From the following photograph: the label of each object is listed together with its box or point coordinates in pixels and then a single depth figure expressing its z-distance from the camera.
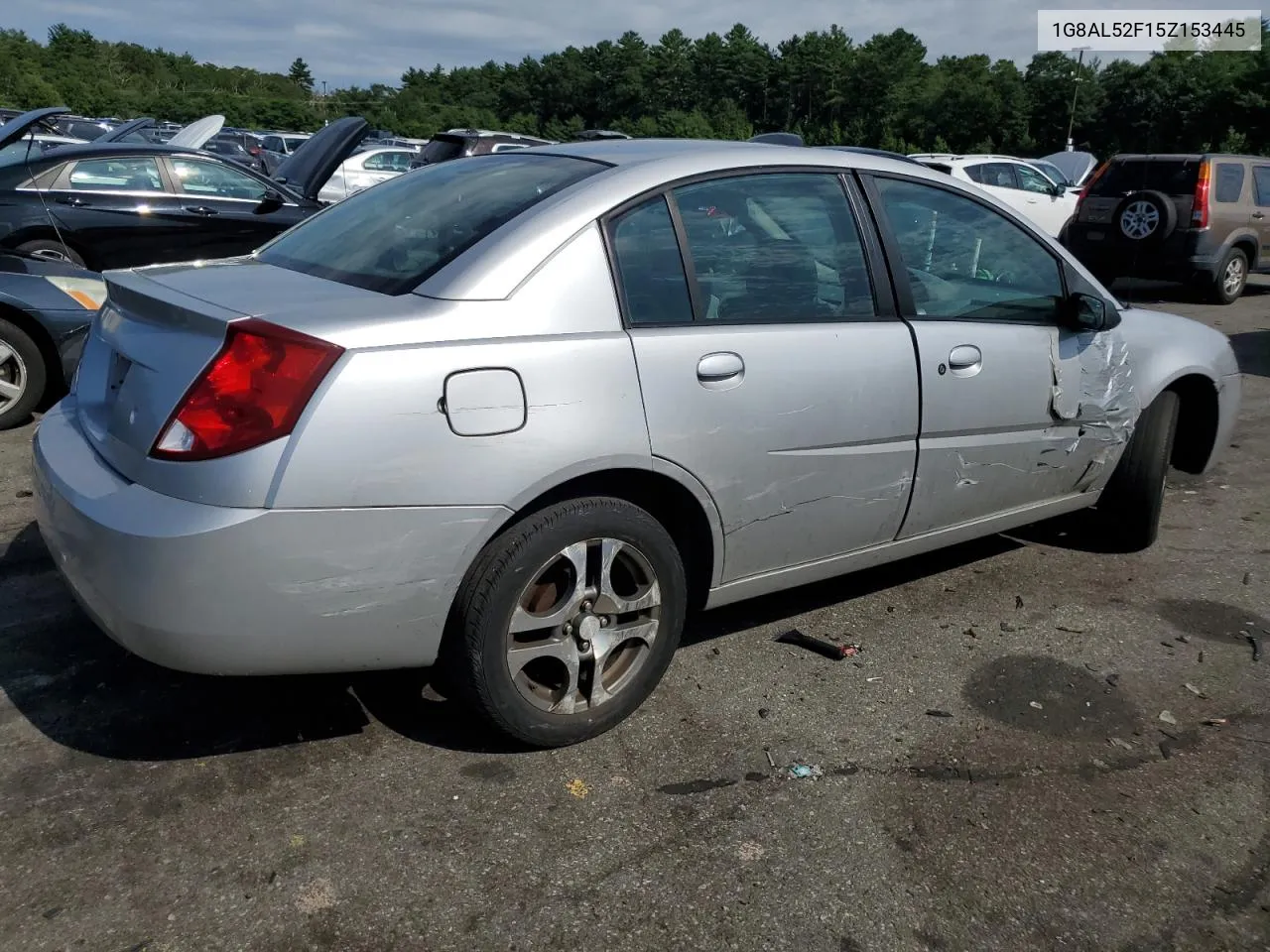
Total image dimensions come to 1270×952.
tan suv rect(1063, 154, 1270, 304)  12.45
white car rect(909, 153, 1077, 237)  14.69
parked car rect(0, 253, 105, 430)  5.62
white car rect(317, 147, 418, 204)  17.47
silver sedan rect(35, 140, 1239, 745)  2.42
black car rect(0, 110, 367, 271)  8.10
